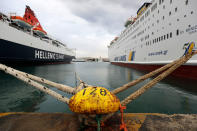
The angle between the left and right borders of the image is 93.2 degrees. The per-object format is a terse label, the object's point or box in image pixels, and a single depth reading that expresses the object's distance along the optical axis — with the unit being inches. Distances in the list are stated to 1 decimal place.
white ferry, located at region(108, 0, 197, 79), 333.1
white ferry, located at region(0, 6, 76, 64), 578.9
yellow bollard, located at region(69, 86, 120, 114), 49.9
